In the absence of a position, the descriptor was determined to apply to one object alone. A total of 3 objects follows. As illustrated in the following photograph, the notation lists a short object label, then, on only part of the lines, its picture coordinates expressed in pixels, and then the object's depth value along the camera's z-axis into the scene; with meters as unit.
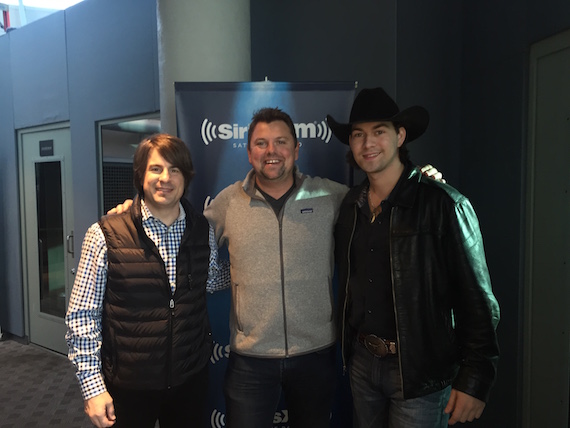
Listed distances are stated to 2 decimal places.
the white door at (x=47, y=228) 4.49
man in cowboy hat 1.54
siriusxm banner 2.33
